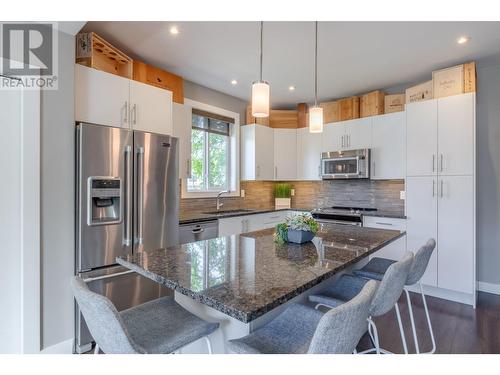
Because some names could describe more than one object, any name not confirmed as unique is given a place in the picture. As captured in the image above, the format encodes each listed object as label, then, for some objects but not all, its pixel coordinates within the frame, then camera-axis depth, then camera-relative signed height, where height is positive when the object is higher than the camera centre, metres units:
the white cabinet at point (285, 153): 4.68 +0.58
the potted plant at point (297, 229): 1.88 -0.28
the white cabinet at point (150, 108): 2.56 +0.76
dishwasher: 2.95 -0.48
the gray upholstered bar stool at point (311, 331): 0.83 -0.58
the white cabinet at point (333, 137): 4.17 +0.76
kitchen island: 1.01 -0.38
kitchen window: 3.97 +0.53
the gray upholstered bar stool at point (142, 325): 0.97 -0.60
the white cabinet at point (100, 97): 2.21 +0.74
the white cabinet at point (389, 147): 3.61 +0.54
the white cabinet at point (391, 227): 3.45 -0.48
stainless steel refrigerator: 2.15 -0.16
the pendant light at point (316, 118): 2.27 +0.56
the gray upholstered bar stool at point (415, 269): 1.77 -0.57
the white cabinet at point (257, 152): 4.38 +0.56
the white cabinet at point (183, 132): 3.28 +0.65
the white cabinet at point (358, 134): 3.89 +0.76
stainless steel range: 3.66 -0.36
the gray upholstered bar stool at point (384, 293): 1.36 -0.54
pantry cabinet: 3.01 +0.01
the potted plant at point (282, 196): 4.95 -0.15
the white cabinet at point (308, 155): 4.45 +0.53
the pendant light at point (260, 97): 1.82 +0.58
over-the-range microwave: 3.84 +0.33
